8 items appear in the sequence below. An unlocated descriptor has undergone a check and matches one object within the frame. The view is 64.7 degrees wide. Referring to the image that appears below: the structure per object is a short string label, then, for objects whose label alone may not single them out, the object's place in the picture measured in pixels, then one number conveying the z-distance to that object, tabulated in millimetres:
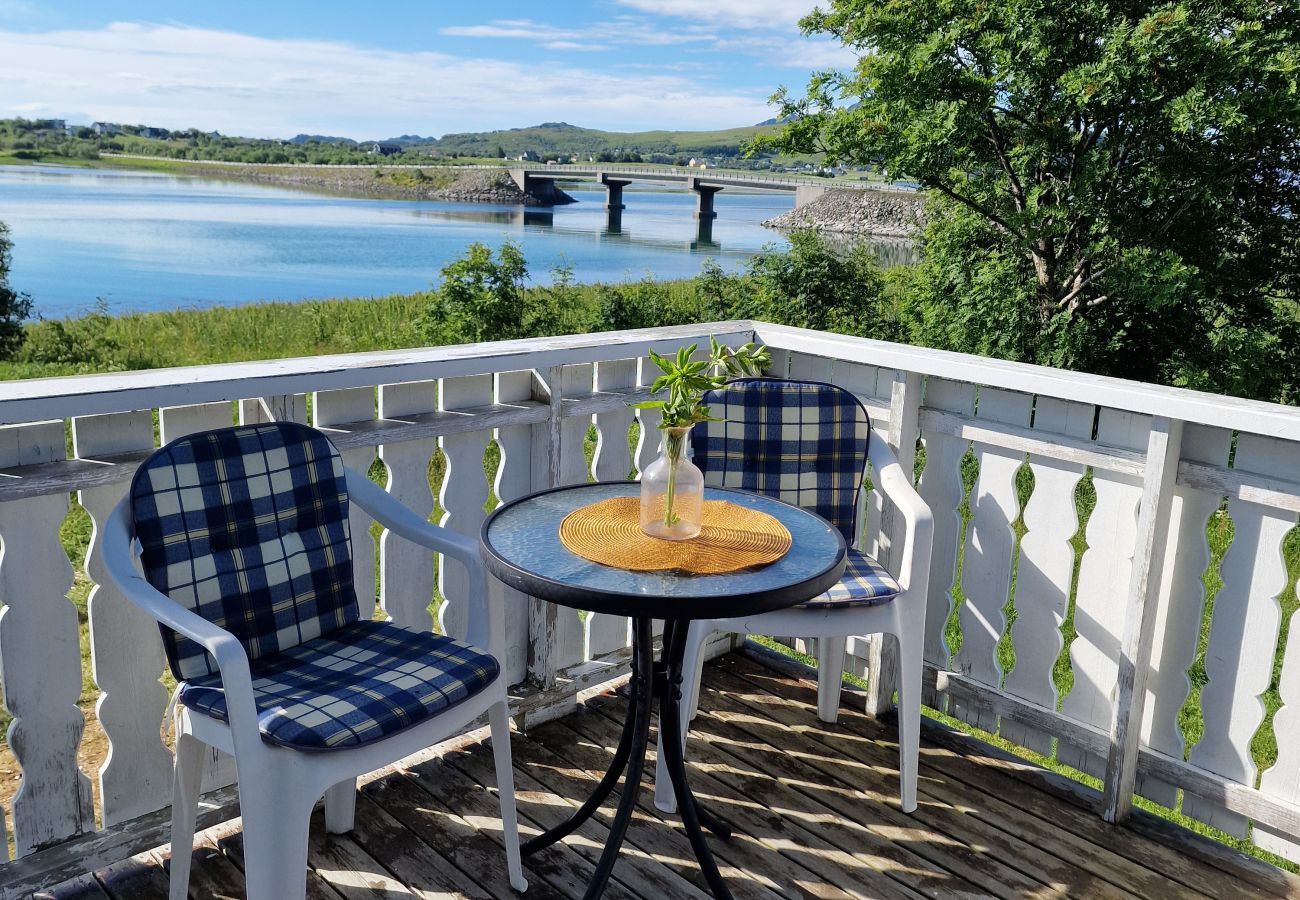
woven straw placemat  1808
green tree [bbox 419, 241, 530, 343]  11844
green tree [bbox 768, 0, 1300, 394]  9164
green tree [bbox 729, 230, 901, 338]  13156
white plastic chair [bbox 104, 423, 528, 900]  1583
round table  1651
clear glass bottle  1918
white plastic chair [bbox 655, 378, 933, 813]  2648
